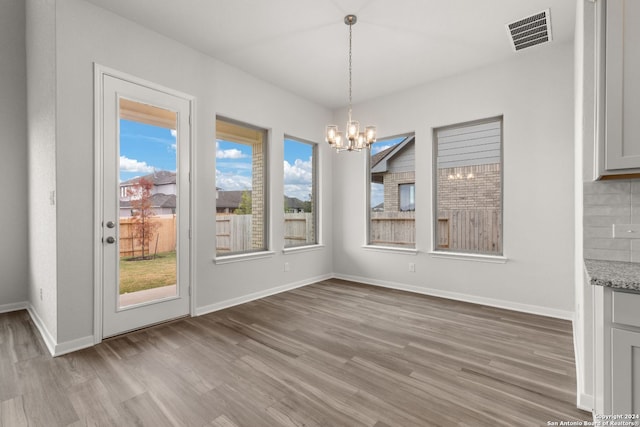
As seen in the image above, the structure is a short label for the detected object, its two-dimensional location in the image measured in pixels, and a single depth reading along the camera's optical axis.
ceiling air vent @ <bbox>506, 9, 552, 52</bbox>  2.90
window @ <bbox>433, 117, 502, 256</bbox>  3.97
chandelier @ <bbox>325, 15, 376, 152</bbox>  3.17
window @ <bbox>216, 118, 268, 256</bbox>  3.88
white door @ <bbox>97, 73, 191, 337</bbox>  2.84
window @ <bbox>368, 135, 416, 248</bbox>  4.68
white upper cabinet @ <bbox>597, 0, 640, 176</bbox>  1.48
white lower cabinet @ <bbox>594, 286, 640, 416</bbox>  1.22
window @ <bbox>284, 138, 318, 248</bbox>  4.81
